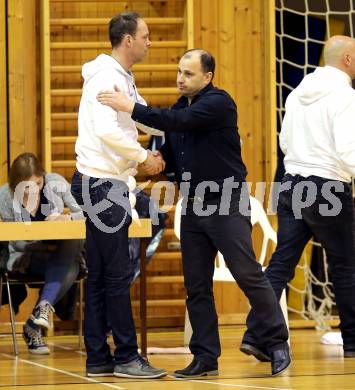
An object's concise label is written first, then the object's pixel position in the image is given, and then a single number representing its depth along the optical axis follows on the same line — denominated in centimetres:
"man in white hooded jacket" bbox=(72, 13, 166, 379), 856
